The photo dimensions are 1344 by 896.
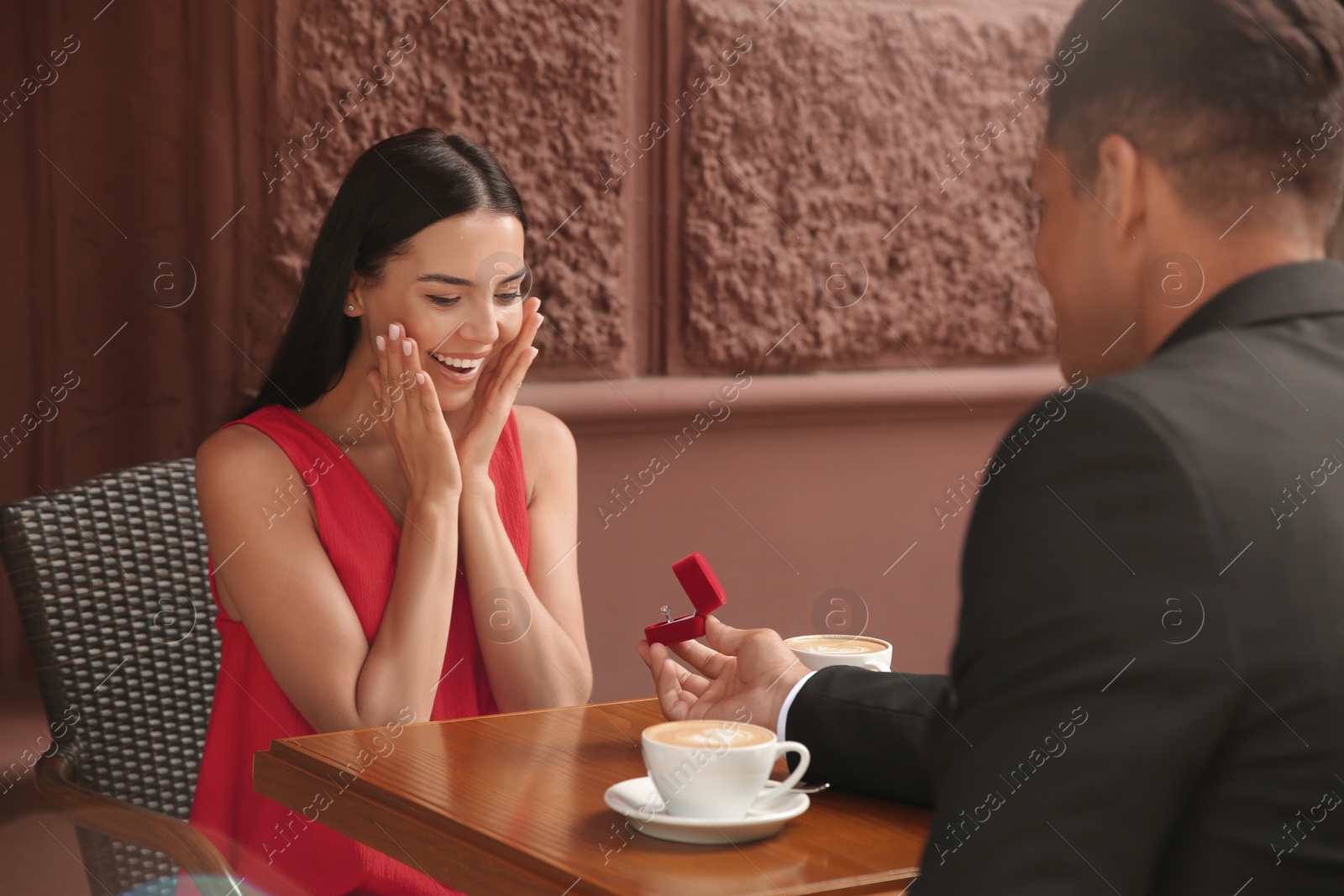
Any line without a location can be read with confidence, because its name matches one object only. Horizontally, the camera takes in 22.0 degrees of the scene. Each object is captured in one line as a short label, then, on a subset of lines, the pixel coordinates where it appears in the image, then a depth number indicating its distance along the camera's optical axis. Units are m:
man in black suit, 2.38
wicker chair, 3.34
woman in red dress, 3.29
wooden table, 2.66
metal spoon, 2.79
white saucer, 2.70
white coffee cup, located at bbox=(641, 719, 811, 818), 2.70
